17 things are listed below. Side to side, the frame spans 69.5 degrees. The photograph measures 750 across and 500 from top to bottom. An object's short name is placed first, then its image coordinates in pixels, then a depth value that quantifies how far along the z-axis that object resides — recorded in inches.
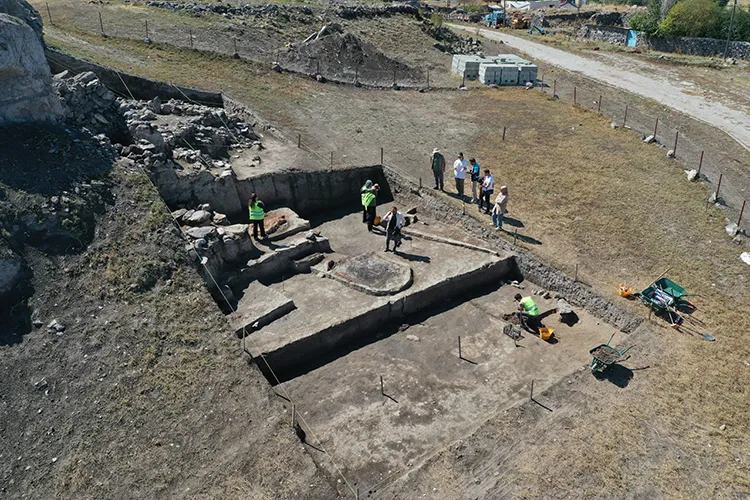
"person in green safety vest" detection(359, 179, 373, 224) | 606.2
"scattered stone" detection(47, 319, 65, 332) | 402.3
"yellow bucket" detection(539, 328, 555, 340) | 467.8
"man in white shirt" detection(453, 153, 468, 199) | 634.2
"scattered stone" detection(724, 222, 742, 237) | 552.4
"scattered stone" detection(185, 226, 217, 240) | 498.9
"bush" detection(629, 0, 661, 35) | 1542.8
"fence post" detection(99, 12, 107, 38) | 967.0
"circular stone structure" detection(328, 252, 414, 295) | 504.4
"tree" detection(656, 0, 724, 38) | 1441.9
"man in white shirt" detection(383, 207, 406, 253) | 557.6
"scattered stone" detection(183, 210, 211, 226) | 528.7
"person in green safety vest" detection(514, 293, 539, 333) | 474.6
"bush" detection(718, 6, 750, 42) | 1387.8
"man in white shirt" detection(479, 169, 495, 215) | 599.5
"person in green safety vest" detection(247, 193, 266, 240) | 546.3
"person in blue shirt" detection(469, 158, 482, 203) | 622.2
